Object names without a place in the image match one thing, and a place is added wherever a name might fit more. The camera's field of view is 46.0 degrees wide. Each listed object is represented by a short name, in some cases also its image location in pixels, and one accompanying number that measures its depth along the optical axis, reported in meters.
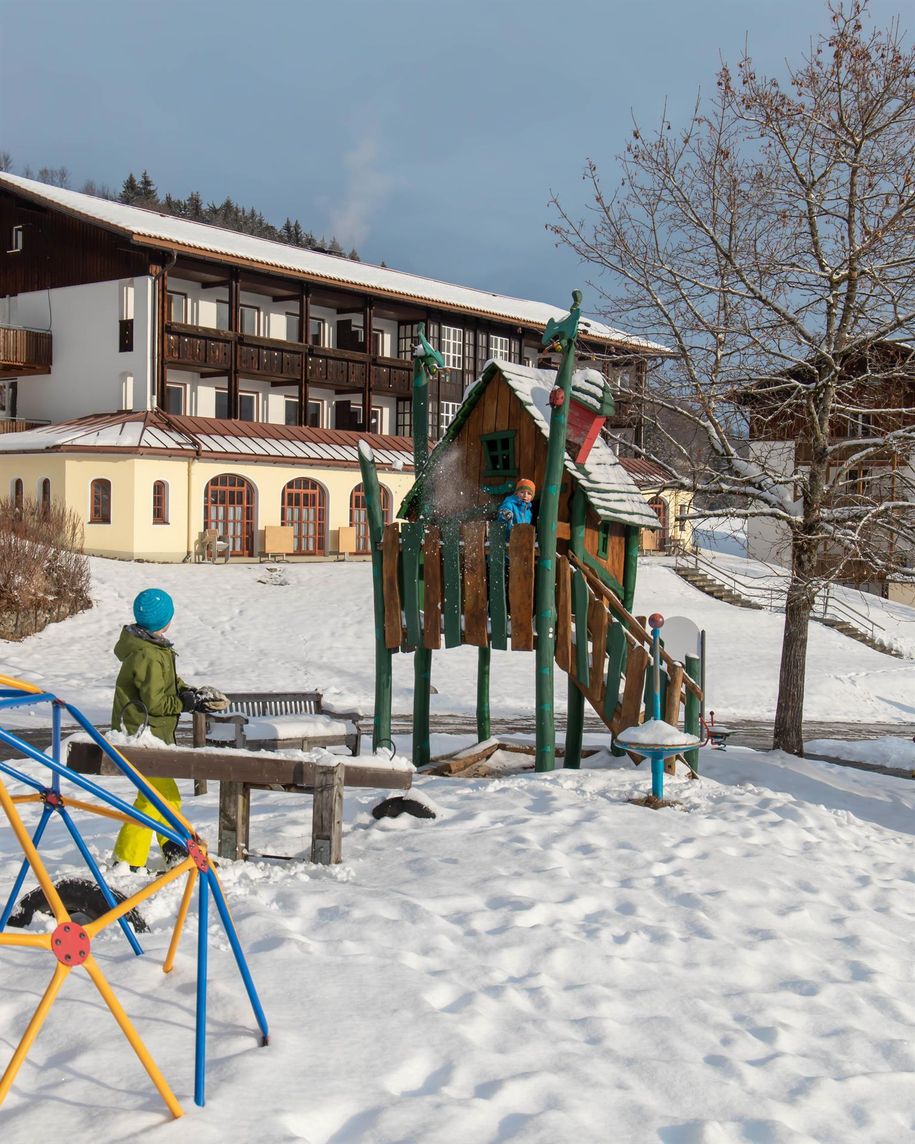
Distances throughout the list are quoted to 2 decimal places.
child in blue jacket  8.76
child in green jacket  5.80
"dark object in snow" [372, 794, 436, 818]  6.79
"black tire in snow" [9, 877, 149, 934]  4.44
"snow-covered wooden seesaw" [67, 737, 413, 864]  5.10
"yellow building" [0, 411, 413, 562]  27.84
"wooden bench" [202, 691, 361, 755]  9.66
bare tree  10.43
